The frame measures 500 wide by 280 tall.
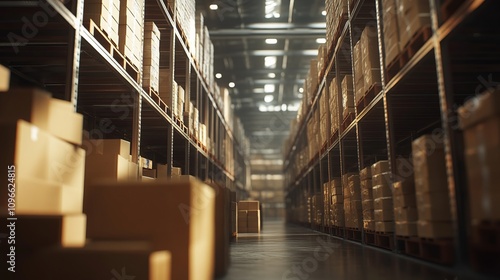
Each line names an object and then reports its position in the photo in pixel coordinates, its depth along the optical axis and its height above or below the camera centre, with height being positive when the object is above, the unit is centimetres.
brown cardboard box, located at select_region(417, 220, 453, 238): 374 -21
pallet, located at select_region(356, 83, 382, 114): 542 +149
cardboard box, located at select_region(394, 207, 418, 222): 441 -9
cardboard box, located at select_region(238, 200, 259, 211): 1130 +8
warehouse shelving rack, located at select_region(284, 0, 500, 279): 328 +141
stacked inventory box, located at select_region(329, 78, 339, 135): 777 +193
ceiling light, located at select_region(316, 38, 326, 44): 1361 +541
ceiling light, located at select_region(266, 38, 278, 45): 1364 +549
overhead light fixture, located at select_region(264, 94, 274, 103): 2042 +536
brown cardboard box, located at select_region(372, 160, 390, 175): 520 +48
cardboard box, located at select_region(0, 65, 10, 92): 278 +89
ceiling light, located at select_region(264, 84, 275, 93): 1877 +542
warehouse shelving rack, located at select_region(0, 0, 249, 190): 361 +167
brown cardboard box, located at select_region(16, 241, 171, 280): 238 -30
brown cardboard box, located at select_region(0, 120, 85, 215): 252 +32
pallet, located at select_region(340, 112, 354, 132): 682 +143
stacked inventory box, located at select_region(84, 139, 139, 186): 416 +50
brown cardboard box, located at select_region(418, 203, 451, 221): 374 -6
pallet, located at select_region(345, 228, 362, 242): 721 -48
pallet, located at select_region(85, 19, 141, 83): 398 +172
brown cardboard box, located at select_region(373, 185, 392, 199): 525 +19
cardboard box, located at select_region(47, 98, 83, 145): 290 +64
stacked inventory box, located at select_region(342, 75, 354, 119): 700 +186
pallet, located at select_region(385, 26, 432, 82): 382 +156
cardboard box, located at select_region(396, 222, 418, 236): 438 -24
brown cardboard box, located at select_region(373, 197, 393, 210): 523 +4
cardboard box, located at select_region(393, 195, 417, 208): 446 +5
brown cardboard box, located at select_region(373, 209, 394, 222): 528 -11
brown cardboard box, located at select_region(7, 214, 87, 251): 255 -12
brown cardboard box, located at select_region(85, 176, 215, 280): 283 -4
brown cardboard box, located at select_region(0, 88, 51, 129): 269 +68
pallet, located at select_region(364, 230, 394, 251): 519 -44
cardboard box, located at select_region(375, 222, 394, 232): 529 -25
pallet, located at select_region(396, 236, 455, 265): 357 -42
